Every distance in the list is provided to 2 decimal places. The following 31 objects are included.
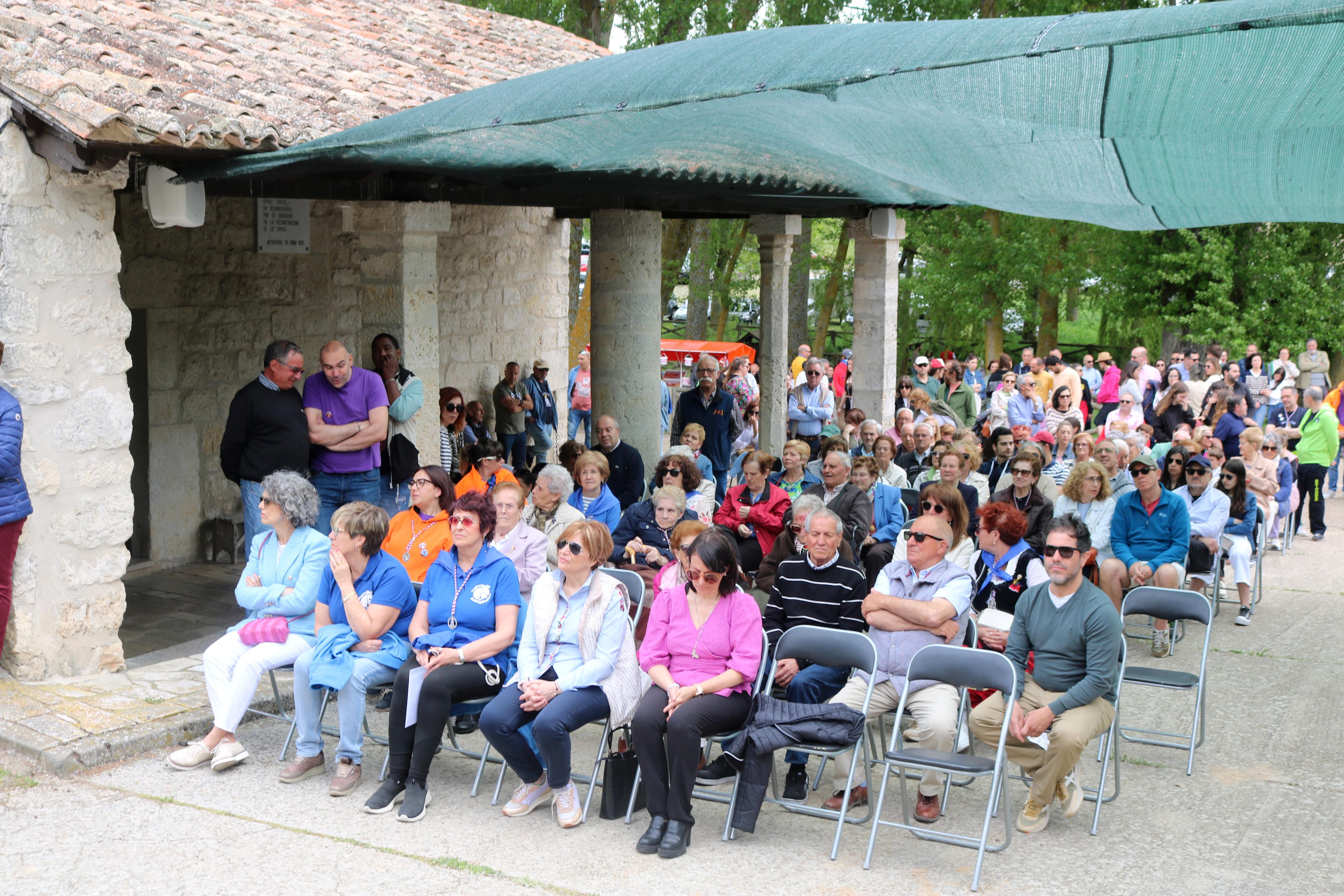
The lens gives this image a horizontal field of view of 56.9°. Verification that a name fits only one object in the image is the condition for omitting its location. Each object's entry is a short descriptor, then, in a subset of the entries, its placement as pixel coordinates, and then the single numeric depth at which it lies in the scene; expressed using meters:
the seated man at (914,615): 5.07
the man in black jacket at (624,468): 8.36
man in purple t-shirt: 7.18
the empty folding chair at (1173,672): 5.52
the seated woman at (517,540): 6.01
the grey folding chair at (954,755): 4.43
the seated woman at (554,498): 6.97
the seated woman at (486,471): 7.54
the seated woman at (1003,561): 6.20
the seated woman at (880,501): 7.33
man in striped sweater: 5.28
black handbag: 4.86
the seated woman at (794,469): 7.79
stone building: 5.94
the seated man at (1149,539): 7.29
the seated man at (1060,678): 4.77
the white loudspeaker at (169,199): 6.64
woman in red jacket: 7.14
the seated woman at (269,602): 5.37
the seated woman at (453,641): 4.93
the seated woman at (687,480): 7.36
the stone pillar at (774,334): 13.12
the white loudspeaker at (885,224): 11.80
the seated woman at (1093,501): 7.62
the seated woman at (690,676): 4.63
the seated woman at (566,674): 4.83
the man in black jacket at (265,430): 6.87
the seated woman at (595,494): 7.09
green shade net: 3.97
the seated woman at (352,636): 5.16
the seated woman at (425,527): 5.85
